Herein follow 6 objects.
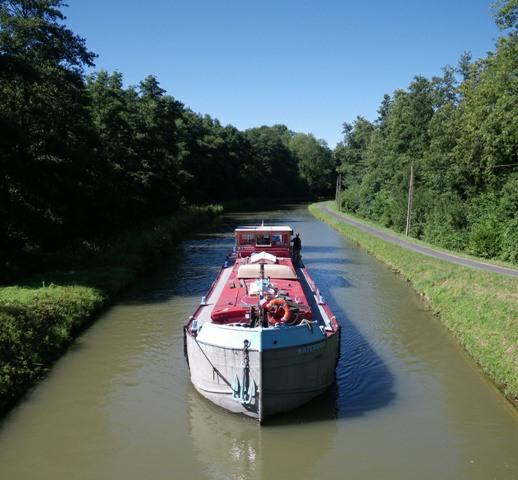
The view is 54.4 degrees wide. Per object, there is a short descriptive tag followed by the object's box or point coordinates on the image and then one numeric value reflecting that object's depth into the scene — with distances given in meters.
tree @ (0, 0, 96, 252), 22.86
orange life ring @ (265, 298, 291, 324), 12.74
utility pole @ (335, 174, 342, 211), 84.59
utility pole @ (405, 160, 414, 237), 42.06
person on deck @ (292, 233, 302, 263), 24.70
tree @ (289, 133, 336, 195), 140.85
